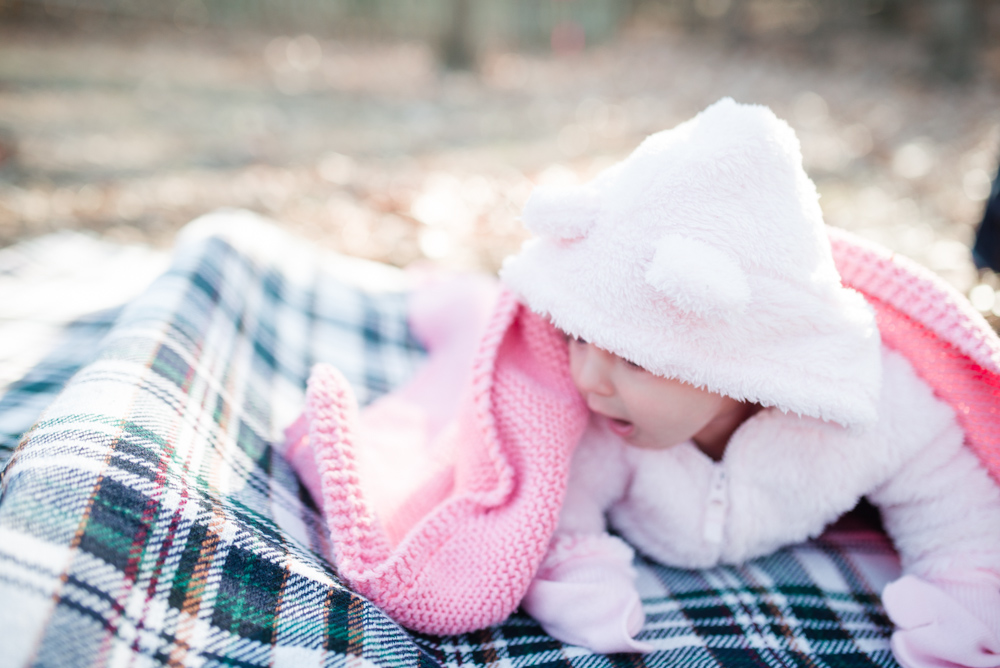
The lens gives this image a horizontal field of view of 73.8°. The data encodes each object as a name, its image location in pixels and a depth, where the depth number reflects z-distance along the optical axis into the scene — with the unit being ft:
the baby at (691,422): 2.99
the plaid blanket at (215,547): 2.54
